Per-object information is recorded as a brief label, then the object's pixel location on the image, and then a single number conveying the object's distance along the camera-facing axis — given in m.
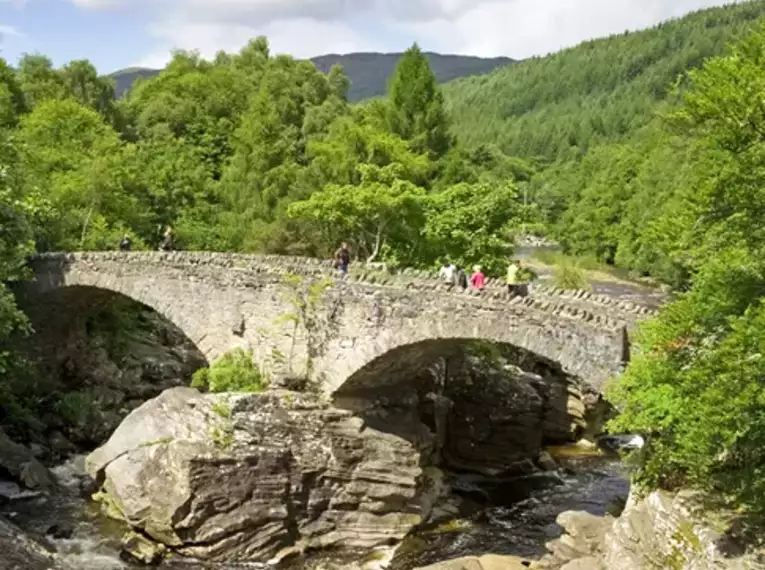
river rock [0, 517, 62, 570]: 18.50
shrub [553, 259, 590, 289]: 46.41
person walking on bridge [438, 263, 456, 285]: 26.47
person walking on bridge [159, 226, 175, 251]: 35.47
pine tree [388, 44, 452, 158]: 49.06
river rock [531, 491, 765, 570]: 14.75
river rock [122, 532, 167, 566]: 23.62
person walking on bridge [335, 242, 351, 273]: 29.12
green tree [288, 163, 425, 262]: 34.31
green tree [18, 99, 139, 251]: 38.09
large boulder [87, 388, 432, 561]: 24.12
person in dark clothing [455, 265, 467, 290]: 26.34
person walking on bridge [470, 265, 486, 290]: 24.88
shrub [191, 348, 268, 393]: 28.34
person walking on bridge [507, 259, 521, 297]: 23.31
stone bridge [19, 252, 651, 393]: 20.80
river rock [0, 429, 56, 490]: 27.67
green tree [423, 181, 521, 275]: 34.25
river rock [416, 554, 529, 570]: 20.94
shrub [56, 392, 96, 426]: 33.06
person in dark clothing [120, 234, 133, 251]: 35.96
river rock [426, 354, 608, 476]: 32.81
